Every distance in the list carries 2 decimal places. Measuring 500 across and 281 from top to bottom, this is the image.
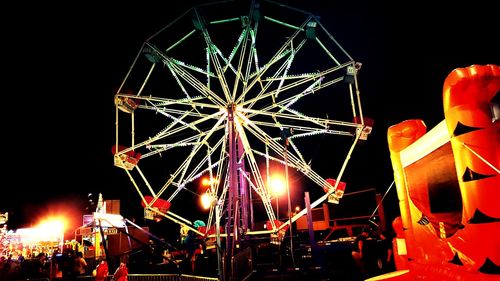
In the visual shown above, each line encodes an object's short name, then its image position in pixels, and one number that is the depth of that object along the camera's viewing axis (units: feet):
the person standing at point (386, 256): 32.55
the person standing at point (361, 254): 31.12
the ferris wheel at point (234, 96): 33.91
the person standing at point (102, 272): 26.35
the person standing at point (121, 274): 24.94
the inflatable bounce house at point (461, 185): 12.13
